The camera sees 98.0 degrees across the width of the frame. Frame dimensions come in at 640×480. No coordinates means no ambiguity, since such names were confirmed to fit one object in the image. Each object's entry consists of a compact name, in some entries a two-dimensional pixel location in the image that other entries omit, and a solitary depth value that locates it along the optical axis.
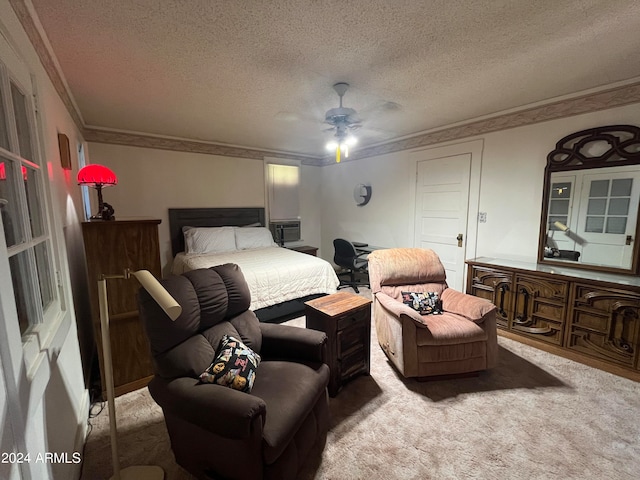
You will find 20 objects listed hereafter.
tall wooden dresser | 1.93
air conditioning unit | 4.96
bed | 2.96
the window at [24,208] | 1.09
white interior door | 3.46
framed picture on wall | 1.98
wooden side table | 1.96
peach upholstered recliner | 2.08
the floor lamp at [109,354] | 0.95
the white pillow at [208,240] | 3.85
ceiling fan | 2.28
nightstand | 4.64
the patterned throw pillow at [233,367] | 1.38
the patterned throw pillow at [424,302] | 2.42
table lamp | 2.10
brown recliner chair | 1.14
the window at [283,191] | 4.95
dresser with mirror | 2.23
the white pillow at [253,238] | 4.18
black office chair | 4.20
